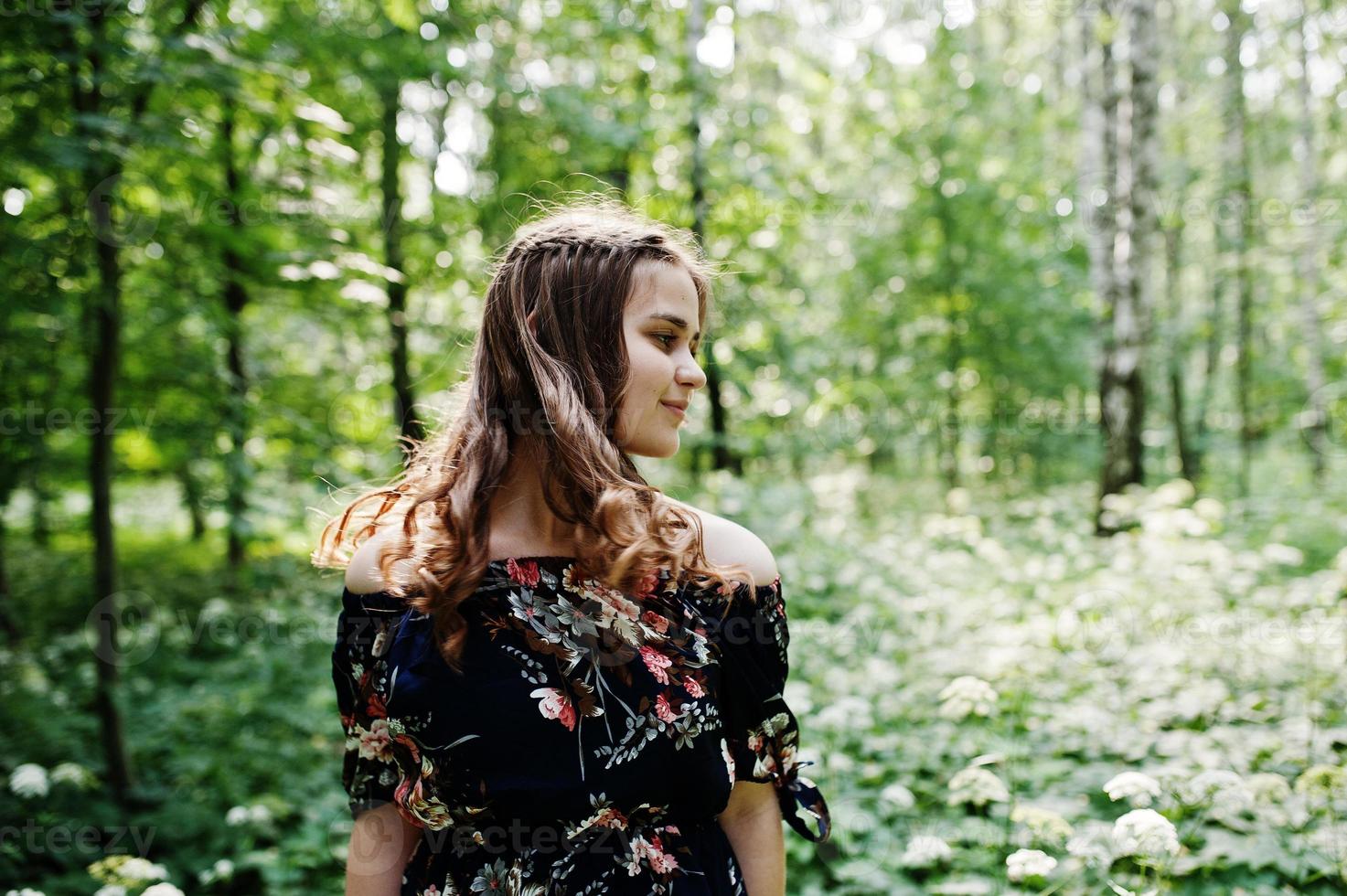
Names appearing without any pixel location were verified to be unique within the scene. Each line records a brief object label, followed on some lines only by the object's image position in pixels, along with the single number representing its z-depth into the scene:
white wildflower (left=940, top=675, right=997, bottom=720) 2.48
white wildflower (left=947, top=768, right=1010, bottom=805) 2.22
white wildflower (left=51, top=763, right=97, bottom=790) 3.39
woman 1.25
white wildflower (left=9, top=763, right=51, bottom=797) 3.02
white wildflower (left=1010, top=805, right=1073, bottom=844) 2.12
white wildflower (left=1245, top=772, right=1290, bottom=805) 2.24
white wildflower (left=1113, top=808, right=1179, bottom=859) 1.69
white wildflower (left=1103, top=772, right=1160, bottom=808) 1.94
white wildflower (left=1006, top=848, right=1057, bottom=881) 1.85
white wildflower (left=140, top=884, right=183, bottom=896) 1.85
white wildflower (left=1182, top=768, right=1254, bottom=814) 2.06
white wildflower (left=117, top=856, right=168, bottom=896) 2.17
